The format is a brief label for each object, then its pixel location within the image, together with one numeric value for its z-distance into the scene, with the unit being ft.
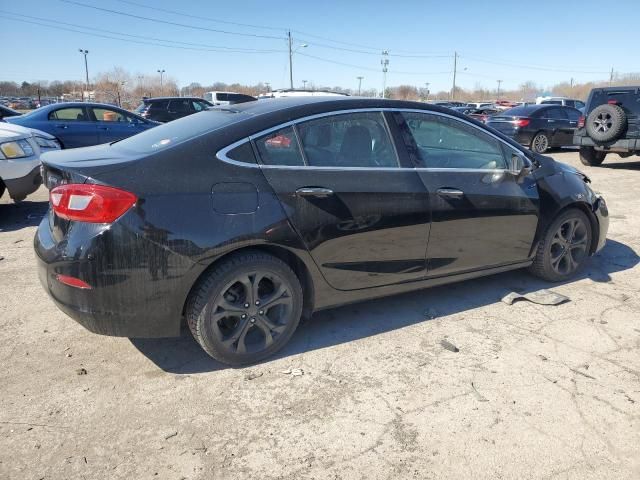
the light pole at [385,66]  218.38
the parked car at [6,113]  40.98
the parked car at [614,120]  33.35
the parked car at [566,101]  91.04
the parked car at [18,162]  19.31
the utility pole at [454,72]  250.64
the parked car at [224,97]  78.88
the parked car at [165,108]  56.44
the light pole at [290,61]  194.18
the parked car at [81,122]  34.83
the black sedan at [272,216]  8.73
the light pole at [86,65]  246.06
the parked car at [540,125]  46.78
